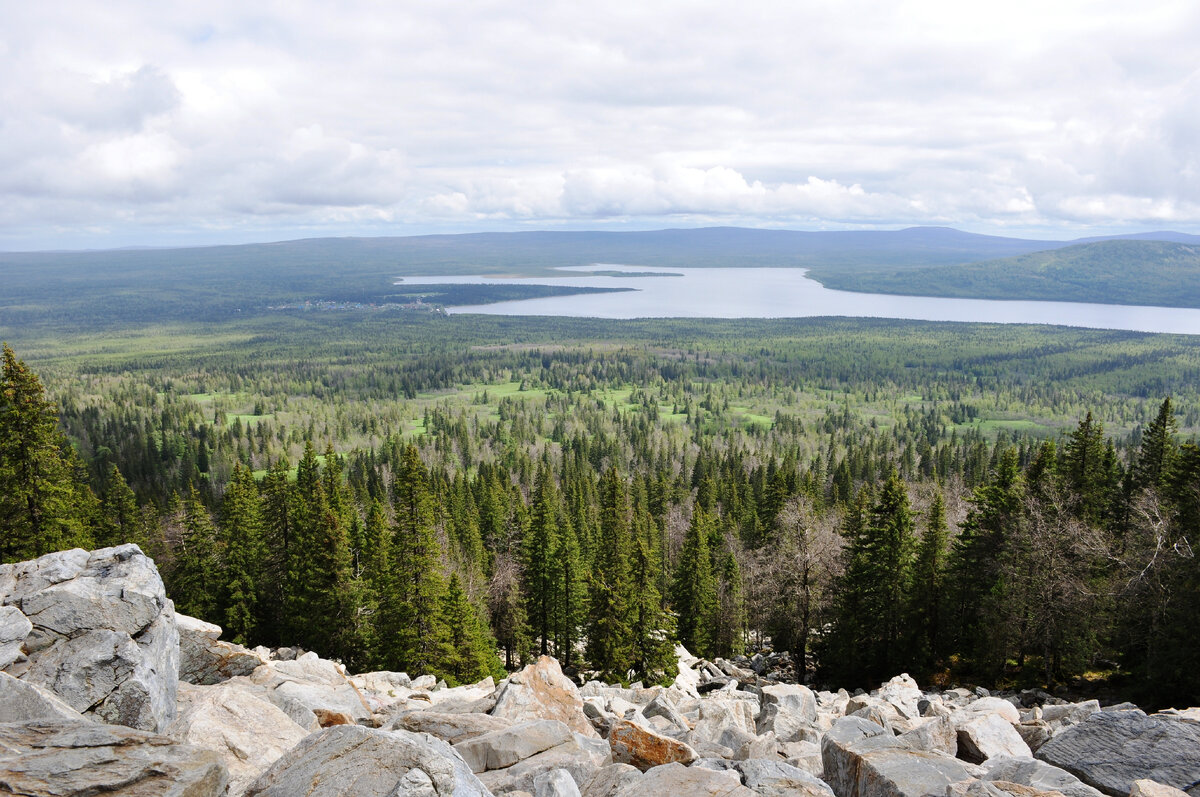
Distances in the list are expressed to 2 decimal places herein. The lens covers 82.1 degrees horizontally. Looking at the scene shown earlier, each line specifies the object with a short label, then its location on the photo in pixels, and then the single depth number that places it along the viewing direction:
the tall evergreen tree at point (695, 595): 48.94
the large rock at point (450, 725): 16.19
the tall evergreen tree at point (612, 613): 37.41
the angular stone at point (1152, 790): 12.58
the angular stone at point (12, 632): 15.14
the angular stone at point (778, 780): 12.93
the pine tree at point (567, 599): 46.66
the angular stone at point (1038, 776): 13.23
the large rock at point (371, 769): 10.42
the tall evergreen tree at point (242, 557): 41.97
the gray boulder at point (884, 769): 12.70
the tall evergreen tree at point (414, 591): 33.94
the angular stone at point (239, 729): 14.24
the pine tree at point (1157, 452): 42.72
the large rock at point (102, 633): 15.03
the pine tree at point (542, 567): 46.16
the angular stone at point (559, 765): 13.38
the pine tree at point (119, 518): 46.84
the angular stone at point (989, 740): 17.12
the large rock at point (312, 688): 18.16
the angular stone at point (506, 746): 14.53
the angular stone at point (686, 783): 12.66
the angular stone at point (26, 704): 12.55
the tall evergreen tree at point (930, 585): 39.16
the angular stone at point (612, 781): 13.17
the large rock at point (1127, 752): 14.11
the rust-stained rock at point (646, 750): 15.43
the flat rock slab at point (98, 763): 9.23
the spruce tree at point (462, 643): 35.06
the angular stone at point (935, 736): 16.41
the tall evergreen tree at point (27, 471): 30.17
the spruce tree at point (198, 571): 41.47
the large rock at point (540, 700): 18.81
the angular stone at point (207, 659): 21.94
